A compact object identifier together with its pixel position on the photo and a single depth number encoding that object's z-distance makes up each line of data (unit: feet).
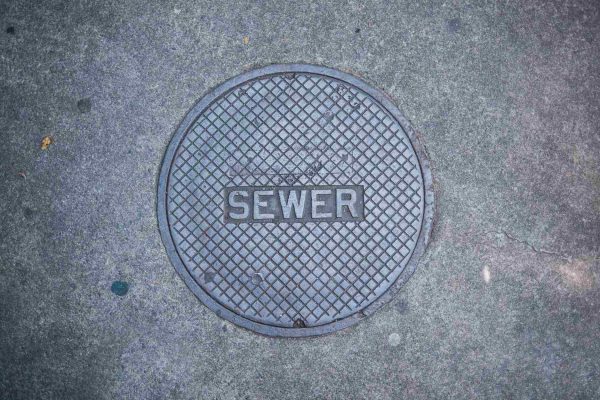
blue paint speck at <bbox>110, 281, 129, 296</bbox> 8.25
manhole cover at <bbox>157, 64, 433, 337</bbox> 8.15
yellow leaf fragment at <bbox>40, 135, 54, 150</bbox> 8.54
